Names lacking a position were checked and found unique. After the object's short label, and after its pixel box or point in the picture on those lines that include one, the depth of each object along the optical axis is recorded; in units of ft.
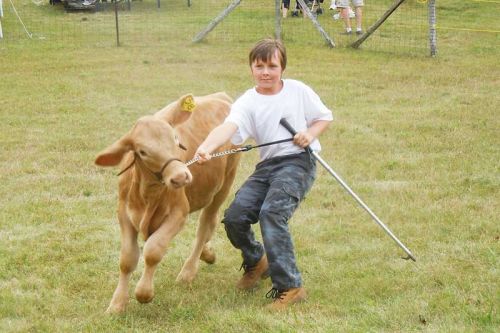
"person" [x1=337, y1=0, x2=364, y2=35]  61.77
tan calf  14.55
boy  16.51
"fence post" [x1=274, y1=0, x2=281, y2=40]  57.36
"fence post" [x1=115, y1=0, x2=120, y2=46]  60.70
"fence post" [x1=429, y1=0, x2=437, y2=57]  53.72
